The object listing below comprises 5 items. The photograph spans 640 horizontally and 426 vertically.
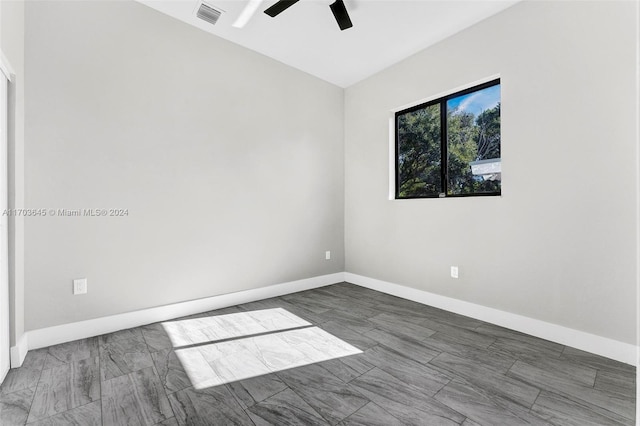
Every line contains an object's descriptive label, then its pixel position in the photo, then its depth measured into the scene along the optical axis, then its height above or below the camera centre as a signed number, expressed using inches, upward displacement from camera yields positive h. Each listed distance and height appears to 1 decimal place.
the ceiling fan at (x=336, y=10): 89.7 +65.2
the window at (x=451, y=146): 107.8 +27.6
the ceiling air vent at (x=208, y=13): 102.0 +72.9
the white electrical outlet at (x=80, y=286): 88.4 -22.6
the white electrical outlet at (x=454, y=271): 113.9 -24.4
